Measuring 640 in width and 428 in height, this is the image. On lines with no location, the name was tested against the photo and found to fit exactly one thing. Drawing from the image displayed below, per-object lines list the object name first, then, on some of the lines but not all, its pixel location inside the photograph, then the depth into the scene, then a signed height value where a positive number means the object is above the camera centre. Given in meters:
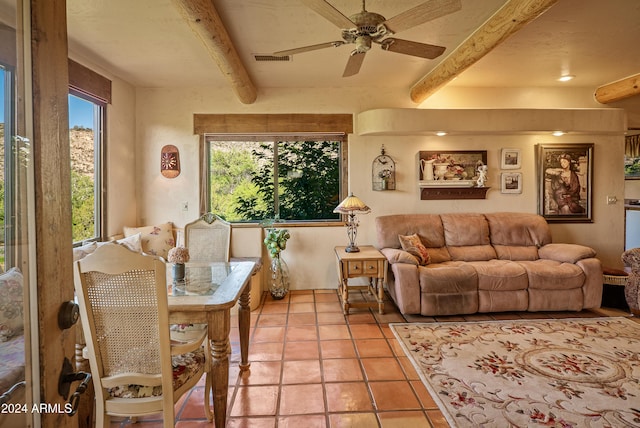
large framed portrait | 4.54 +0.33
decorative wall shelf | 4.51 +0.16
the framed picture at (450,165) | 4.49 +0.53
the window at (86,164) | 3.42 +0.45
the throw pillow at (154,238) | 4.00 -0.39
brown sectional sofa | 3.47 -0.83
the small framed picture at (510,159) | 4.55 +0.62
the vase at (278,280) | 4.25 -0.96
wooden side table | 3.63 -0.70
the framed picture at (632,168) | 6.83 +0.74
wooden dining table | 1.71 -0.56
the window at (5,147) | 0.80 +0.14
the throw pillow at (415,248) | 3.79 -0.49
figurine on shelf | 4.45 +0.39
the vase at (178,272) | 2.11 -0.42
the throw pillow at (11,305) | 0.77 -0.23
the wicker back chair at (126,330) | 1.39 -0.54
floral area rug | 1.99 -1.22
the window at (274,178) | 4.54 +0.37
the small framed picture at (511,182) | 4.57 +0.31
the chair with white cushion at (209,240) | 3.16 -0.32
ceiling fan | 1.85 +1.09
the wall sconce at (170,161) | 4.36 +0.58
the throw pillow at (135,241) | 3.65 -0.38
